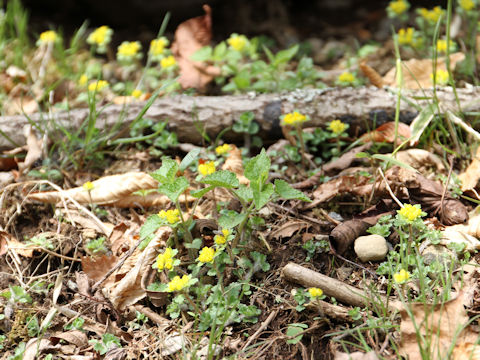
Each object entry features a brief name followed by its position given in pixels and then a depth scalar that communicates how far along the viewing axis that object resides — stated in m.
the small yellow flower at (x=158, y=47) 3.46
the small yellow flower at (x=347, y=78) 2.98
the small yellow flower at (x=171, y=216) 1.91
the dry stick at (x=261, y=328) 1.75
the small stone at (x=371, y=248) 1.96
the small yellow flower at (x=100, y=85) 2.94
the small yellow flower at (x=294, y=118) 2.36
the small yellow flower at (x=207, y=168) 2.04
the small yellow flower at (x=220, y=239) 1.88
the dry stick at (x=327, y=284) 1.80
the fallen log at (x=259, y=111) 2.72
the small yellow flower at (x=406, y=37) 3.32
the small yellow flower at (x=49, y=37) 3.55
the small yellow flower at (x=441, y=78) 2.68
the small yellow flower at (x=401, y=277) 1.63
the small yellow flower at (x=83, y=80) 3.24
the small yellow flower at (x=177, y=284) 1.73
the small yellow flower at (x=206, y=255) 1.78
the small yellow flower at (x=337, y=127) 2.54
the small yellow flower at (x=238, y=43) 3.37
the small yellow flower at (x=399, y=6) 3.49
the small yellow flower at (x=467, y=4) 3.25
